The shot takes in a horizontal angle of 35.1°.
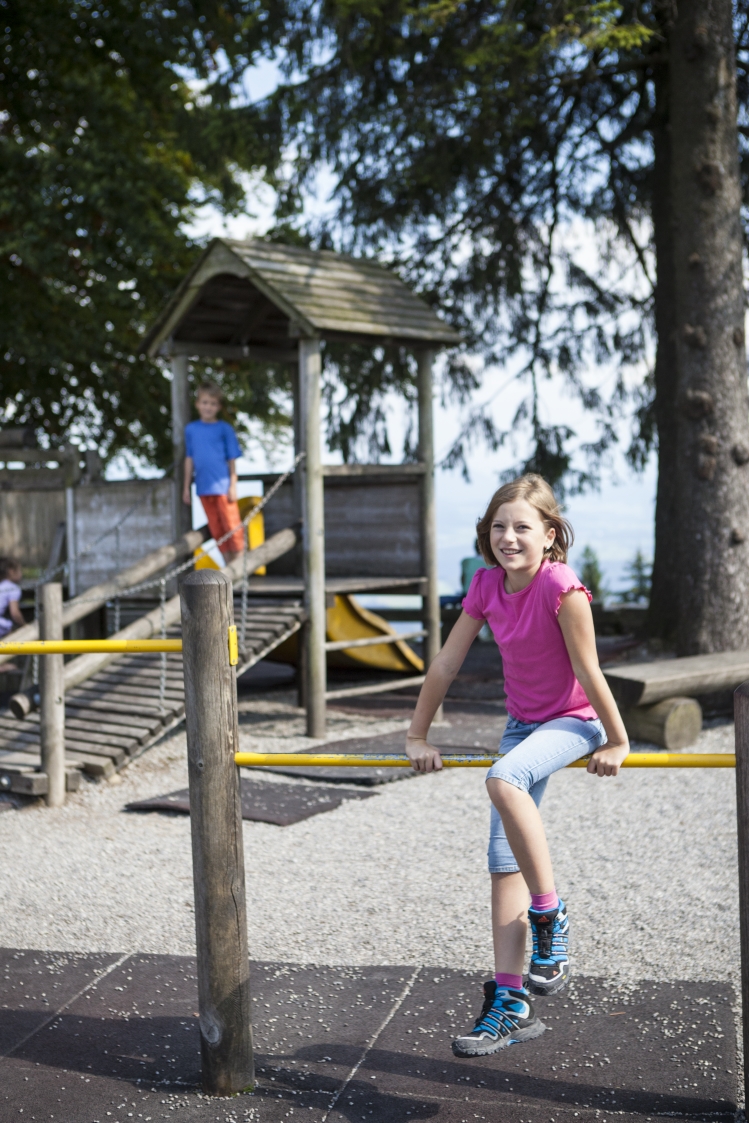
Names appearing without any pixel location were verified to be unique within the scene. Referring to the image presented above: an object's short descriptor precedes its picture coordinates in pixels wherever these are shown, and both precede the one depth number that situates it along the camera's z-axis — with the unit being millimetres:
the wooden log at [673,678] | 8258
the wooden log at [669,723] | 8227
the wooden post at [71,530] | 11012
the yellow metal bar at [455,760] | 2852
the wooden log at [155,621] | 8078
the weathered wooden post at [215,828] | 3113
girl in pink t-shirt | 2988
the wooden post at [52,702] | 6914
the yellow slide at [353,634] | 10633
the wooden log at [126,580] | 8172
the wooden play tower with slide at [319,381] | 8969
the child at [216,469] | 9406
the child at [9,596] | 10406
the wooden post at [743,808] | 2736
